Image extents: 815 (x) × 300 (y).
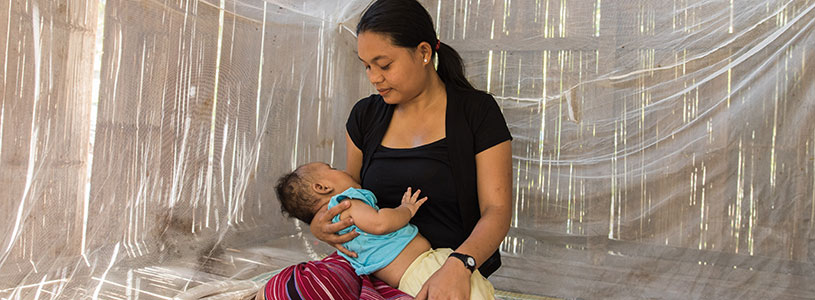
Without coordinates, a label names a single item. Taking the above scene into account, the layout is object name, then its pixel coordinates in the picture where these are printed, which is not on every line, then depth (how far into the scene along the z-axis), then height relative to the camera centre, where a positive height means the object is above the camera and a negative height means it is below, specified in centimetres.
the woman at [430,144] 158 +5
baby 145 -22
